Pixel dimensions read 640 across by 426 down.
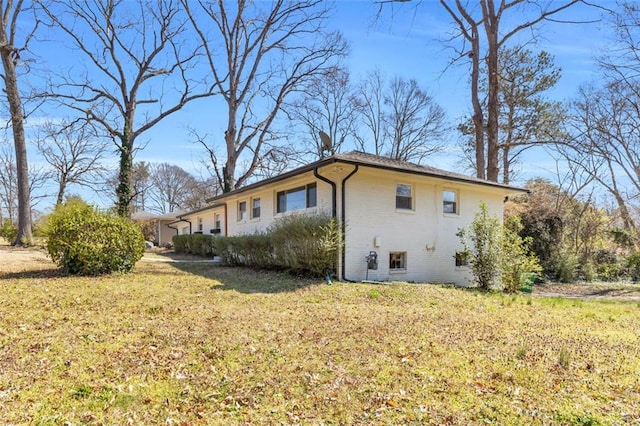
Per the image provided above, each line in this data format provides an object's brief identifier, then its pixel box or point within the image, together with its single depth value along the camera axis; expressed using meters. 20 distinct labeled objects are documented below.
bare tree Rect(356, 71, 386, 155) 30.42
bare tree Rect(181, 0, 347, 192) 22.03
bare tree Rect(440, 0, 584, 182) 17.05
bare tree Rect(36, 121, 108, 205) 32.19
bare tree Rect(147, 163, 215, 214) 42.59
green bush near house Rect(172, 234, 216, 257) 18.42
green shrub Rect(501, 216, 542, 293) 10.20
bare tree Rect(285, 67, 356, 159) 27.58
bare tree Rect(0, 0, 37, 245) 16.64
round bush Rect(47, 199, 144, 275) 8.77
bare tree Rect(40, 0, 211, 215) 20.72
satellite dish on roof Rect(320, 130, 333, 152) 12.78
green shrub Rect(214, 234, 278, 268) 11.18
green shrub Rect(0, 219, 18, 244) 21.22
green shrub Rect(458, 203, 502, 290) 10.20
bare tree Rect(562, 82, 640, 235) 17.56
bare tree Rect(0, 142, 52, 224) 35.94
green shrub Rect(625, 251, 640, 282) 15.15
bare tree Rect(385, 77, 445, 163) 29.22
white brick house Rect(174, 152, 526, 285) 10.14
